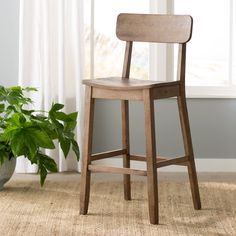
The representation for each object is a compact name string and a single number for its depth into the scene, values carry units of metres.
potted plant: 4.64
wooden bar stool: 4.11
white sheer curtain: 5.49
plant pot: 4.96
